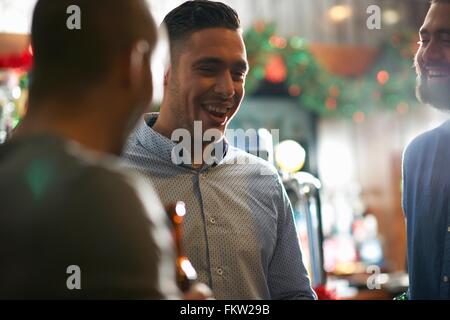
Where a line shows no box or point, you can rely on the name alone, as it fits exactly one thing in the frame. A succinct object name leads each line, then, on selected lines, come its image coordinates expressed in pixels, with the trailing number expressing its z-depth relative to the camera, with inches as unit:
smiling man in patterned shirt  67.3
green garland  221.0
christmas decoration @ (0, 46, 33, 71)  144.5
